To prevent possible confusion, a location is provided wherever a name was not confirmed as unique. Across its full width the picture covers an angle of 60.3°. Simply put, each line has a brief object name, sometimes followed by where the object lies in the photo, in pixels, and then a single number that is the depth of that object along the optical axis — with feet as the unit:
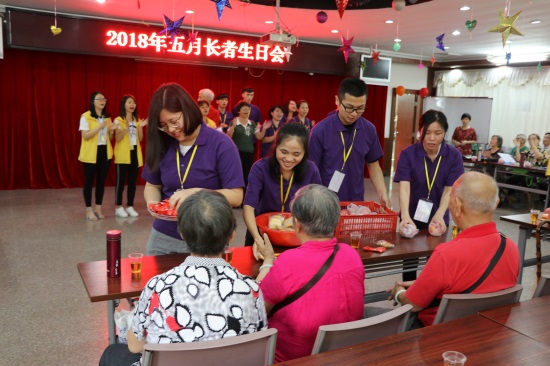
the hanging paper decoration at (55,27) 20.97
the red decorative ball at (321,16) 19.44
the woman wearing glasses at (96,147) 19.06
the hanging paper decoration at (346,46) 22.63
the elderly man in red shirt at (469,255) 6.00
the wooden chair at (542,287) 6.86
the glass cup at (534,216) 12.22
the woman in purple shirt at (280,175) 8.29
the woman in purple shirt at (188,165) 7.83
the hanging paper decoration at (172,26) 19.43
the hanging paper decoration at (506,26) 13.80
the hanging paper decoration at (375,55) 27.73
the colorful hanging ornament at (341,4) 14.01
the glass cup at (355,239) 8.37
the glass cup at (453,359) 4.54
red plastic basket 8.94
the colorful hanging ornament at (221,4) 13.57
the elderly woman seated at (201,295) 4.60
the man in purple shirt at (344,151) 10.66
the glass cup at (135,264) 6.79
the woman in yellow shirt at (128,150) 19.97
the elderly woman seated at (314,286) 5.29
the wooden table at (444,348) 4.73
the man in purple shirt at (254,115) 25.17
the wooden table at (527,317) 5.49
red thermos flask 6.66
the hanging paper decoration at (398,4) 16.08
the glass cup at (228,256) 7.53
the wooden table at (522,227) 12.25
